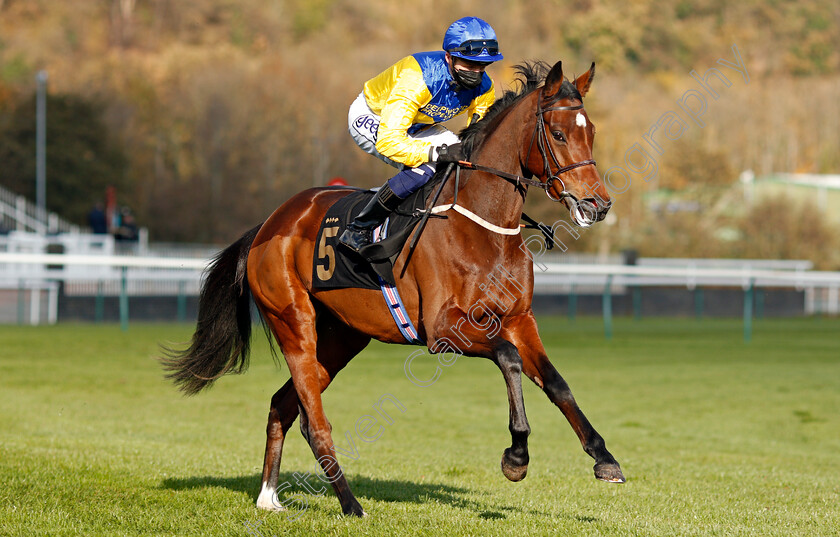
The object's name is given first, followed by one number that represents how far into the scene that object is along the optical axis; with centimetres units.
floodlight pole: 6019
